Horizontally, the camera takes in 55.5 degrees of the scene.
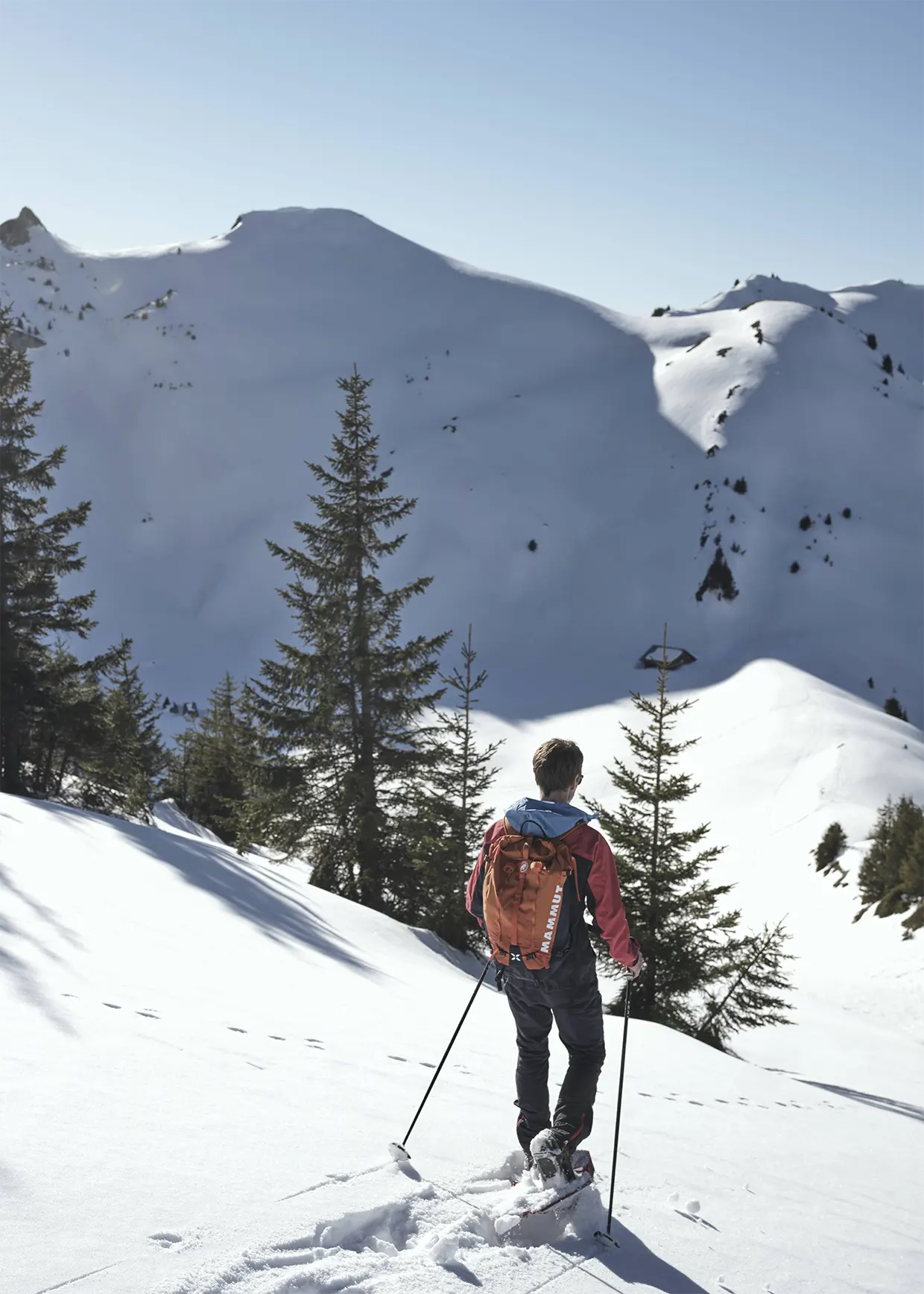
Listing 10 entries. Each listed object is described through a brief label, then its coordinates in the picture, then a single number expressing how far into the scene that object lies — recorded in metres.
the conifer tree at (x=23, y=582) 18.27
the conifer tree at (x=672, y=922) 14.67
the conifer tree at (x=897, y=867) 22.25
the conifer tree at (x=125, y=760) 20.27
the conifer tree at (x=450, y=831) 18.23
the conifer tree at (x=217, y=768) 21.59
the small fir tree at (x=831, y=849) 28.52
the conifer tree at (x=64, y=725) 18.83
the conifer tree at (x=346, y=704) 19.89
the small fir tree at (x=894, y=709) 51.31
